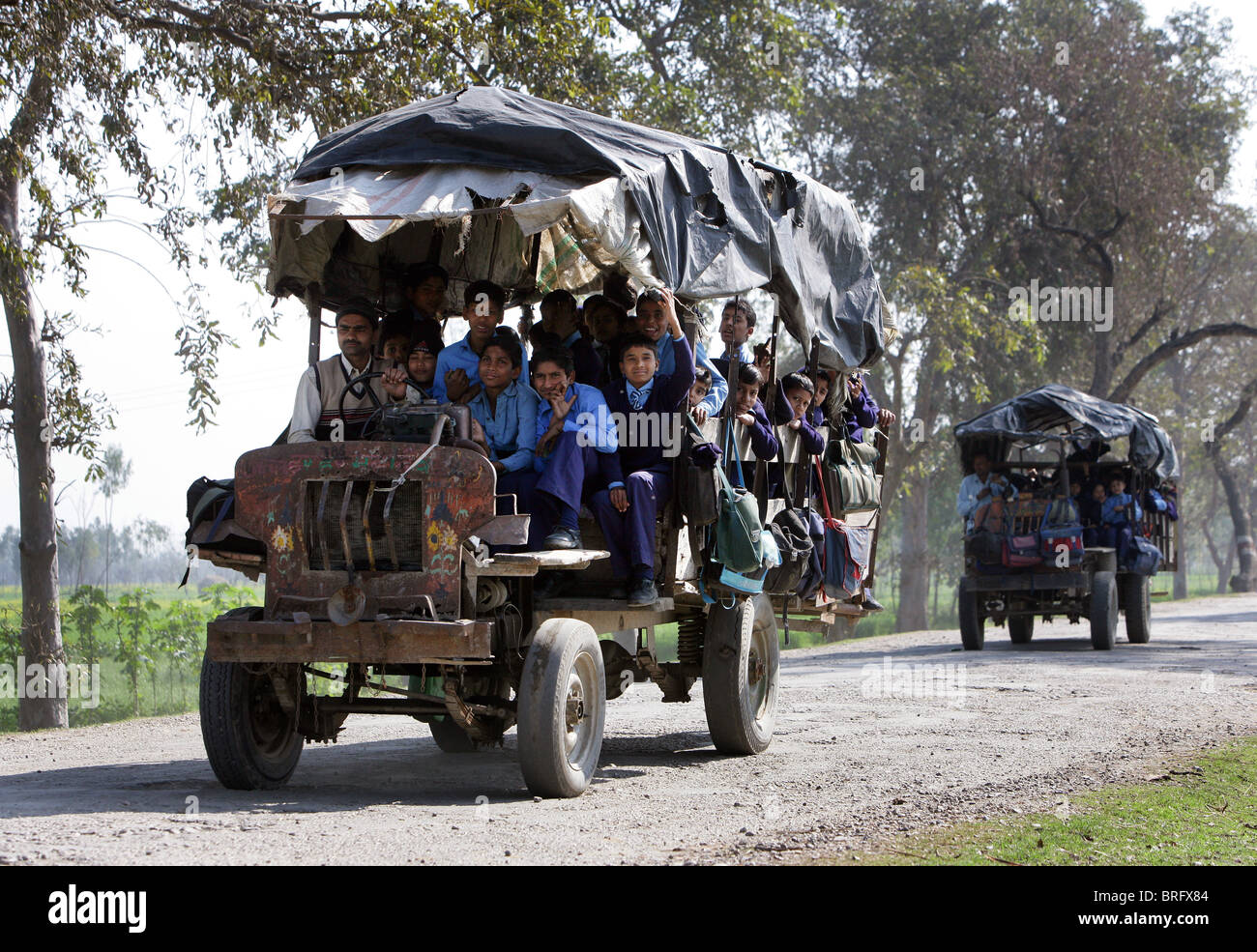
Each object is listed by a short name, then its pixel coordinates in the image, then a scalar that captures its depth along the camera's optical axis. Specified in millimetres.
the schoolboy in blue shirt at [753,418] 18156
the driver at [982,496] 38062
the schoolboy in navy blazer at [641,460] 15430
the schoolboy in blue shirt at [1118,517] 39000
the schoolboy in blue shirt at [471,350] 16422
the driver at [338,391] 15758
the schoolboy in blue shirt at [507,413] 15641
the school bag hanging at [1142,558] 38062
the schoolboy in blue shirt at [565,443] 15039
